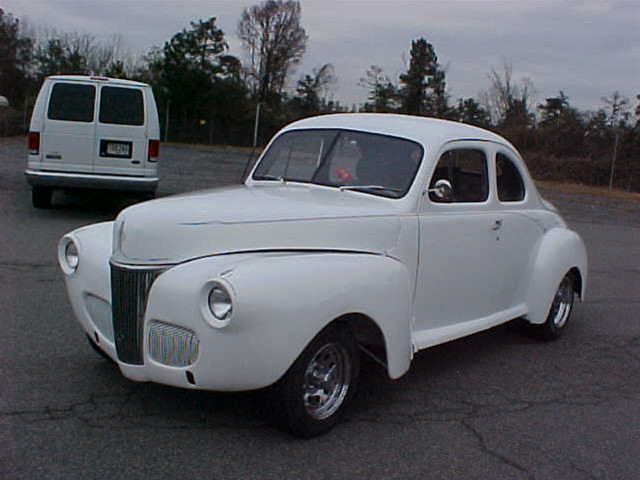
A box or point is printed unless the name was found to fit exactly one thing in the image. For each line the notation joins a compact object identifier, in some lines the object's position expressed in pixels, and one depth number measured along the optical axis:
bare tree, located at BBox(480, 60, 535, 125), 48.33
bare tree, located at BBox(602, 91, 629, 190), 38.44
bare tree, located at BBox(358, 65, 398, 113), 52.03
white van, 12.09
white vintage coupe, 3.91
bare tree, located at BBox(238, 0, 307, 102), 60.31
